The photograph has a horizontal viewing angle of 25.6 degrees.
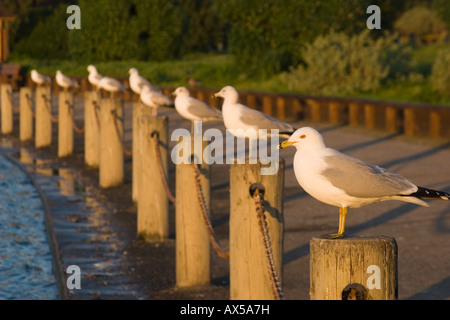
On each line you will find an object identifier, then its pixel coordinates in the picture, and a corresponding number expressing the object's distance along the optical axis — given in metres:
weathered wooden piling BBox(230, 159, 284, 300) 6.62
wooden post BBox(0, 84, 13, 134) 22.89
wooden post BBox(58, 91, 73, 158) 17.38
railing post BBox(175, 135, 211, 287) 8.27
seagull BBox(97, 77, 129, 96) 21.58
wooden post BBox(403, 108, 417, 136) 19.28
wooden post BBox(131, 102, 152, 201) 11.20
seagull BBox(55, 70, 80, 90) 26.09
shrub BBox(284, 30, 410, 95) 27.73
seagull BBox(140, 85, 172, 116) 15.66
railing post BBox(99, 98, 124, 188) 13.66
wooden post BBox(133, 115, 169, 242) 10.02
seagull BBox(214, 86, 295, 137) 10.39
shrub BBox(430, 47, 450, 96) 25.22
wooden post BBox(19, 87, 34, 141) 20.62
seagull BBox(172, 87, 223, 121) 13.42
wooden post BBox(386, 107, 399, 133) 19.94
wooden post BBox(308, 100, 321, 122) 22.98
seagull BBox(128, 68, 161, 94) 18.65
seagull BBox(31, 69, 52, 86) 28.77
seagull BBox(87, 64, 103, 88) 24.79
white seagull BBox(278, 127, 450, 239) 5.43
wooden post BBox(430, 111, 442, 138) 18.50
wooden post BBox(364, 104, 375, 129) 20.72
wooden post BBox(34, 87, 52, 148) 18.81
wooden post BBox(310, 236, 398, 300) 4.51
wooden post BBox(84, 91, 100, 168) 15.62
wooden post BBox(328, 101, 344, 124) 22.22
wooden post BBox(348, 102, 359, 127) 21.41
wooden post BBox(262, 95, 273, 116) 24.62
